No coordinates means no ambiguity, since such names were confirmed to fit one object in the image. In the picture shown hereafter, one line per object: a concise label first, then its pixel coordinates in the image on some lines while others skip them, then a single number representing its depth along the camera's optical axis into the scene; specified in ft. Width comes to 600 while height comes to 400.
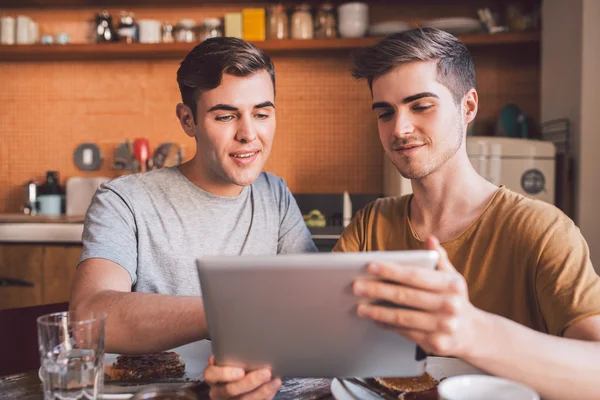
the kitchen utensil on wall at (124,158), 10.85
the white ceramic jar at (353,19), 9.87
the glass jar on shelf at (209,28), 10.31
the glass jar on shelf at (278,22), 10.12
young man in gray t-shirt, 4.54
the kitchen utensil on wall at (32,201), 10.59
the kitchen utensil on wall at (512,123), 9.96
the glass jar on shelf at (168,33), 10.54
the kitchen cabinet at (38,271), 8.74
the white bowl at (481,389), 2.01
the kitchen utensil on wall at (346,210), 9.67
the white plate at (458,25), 9.47
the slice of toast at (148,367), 2.97
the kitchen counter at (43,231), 8.79
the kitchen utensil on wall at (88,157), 11.03
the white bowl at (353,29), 9.88
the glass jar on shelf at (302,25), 10.08
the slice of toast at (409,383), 2.68
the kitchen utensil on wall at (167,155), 10.68
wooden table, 2.75
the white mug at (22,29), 10.55
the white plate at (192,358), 3.04
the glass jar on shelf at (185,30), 10.38
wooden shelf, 9.59
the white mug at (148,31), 10.44
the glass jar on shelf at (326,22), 10.11
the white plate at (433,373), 2.59
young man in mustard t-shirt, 2.57
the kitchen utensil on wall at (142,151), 10.65
